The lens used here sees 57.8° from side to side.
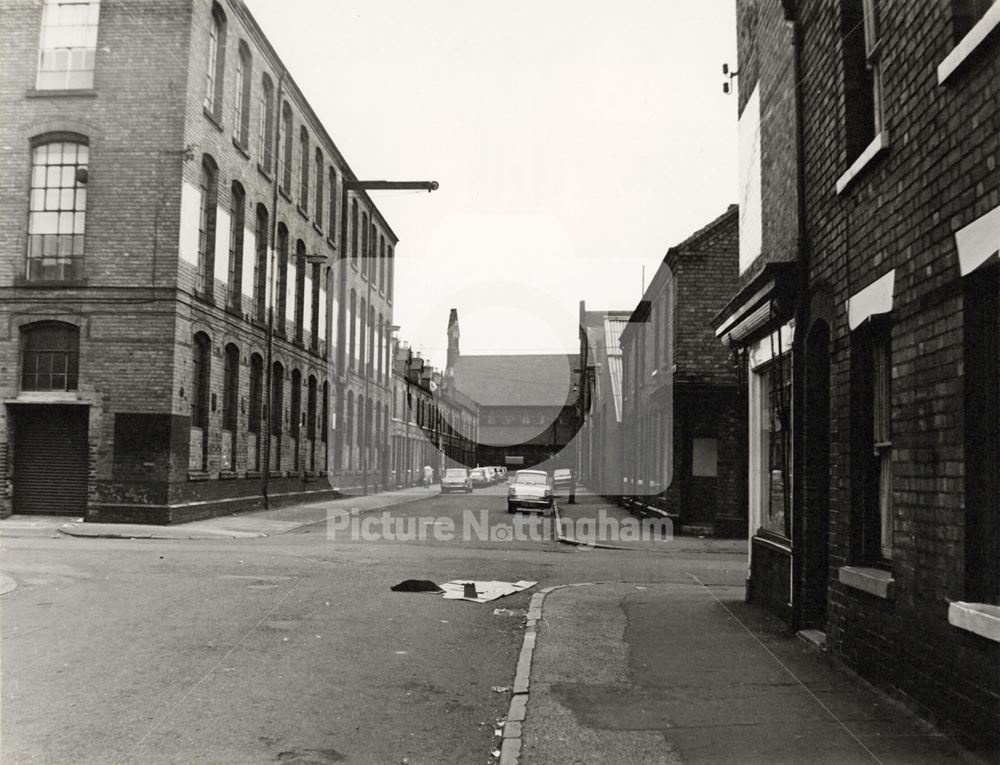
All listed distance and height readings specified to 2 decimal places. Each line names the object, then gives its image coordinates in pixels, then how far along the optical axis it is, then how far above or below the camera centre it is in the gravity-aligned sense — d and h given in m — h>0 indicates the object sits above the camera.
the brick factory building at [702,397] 20.91 +1.21
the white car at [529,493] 30.56 -1.58
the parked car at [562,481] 47.68 -1.82
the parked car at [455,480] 47.03 -1.80
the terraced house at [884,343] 4.99 +0.79
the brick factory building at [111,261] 20.11 +4.13
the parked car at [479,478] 59.56 -2.14
